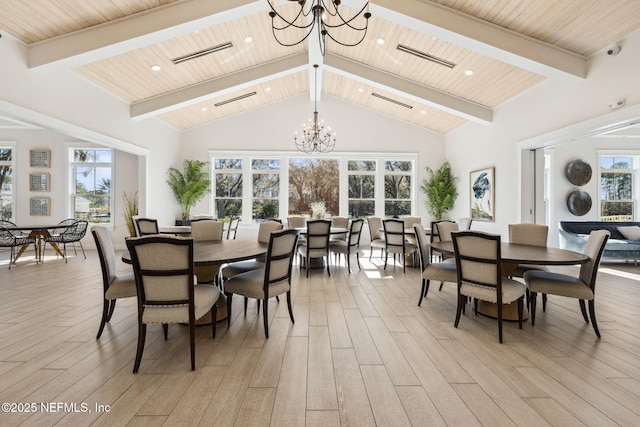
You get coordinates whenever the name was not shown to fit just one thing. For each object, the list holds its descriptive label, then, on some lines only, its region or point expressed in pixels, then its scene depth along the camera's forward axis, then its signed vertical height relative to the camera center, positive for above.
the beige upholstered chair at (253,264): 3.35 -0.63
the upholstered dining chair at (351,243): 5.29 -0.60
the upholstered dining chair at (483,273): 2.62 -0.55
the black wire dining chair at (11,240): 5.58 -0.58
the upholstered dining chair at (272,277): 2.70 -0.63
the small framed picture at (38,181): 7.60 +0.69
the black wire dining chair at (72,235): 6.16 -0.54
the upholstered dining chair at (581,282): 2.72 -0.65
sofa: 5.72 -0.49
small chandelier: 8.28 +1.88
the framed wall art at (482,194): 6.43 +0.38
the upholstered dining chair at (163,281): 2.07 -0.50
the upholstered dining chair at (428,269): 3.23 -0.64
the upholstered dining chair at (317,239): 4.79 -0.46
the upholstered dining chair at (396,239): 5.23 -0.49
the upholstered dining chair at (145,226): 4.59 -0.25
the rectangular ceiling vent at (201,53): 5.26 +2.71
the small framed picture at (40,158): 7.60 +1.26
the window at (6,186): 7.64 +0.55
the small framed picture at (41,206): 7.60 +0.07
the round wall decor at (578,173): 7.11 +0.89
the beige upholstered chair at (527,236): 3.51 -0.29
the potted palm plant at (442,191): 8.16 +0.55
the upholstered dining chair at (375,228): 6.16 -0.36
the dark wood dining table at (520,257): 2.61 -0.41
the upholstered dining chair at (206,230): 3.99 -0.27
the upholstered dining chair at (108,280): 2.60 -0.62
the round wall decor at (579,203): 7.04 +0.18
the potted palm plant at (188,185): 7.93 +0.65
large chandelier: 4.76 +3.19
